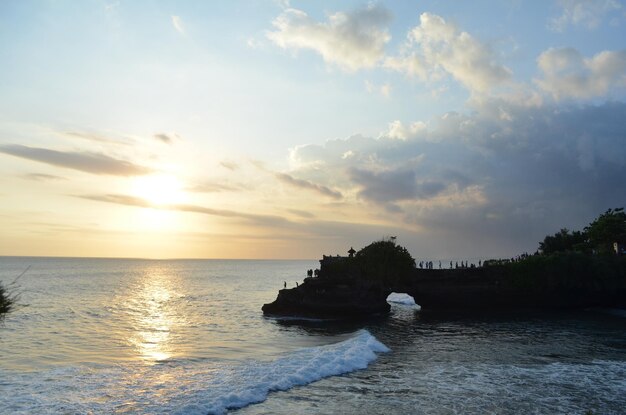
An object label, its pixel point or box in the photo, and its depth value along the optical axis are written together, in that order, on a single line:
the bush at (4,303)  12.77
